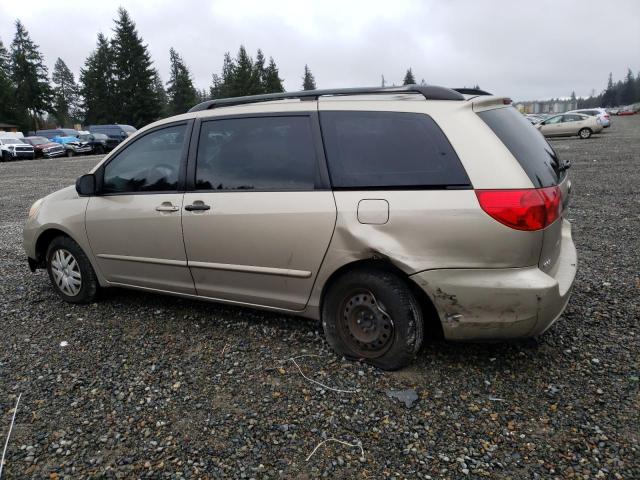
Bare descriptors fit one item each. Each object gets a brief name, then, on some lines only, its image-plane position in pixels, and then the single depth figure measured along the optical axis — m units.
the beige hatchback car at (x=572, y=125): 25.78
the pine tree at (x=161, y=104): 64.44
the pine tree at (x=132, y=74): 62.53
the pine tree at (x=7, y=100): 62.91
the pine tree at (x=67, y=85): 101.73
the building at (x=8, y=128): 60.42
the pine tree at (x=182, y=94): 70.62
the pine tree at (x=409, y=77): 93.19
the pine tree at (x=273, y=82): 73.25
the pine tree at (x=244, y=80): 68.94
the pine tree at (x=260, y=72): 70.31
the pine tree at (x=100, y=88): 65.00
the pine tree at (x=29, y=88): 64.25
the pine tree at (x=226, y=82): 73.51
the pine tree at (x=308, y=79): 102.56
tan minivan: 2.83
